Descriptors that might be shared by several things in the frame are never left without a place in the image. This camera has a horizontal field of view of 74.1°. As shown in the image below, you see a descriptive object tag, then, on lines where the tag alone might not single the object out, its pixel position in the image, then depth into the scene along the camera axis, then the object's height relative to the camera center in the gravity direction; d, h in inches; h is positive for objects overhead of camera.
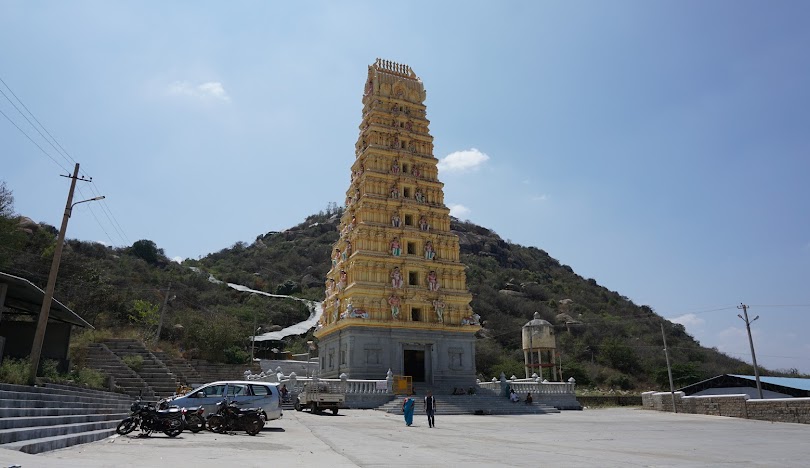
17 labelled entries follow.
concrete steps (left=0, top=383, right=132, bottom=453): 416.2 -43.2
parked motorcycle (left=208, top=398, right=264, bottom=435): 663.8 -52.5
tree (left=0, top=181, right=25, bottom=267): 1765.5 +468.9
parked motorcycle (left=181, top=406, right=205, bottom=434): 660.1 -51.4
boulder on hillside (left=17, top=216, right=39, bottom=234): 2295.3 +633.0
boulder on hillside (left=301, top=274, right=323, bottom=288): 3944.4 +683.3
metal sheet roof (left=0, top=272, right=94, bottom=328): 888.7 +146.1
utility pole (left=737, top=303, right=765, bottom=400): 1318.7 +107.3
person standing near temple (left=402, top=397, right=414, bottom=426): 891.4 -51.9
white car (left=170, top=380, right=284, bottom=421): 747.4 -27.7
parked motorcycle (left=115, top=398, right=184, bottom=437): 582.6 -48.2
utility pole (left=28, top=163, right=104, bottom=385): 763.4 +97.1
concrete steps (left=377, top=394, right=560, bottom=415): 1232.8 -62.6
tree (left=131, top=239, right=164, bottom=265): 3831.2 +863.0
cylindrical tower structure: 1929.1 +139.9
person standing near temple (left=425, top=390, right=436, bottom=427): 863.7 -45.4
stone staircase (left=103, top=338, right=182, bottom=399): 1355.8 +16.4
